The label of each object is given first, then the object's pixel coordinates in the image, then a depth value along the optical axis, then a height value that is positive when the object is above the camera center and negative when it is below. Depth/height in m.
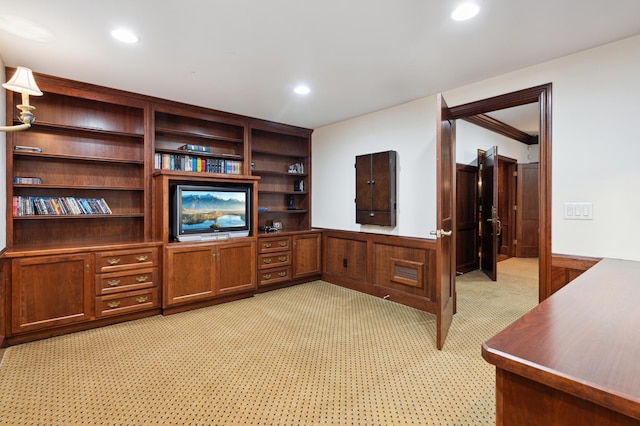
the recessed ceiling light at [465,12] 1.88 +1.25
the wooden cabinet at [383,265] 3.48 -0.67
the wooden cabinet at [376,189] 3.78 +0.31
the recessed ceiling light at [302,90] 3.19 +1.30
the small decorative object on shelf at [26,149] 2.89 +0.61
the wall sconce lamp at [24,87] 1.50 +0.65
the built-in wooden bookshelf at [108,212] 2.77 +0.01
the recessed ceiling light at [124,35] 2.17 +1.27
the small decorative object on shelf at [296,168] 4.99 +0.73
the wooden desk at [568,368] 0.64 -0.35
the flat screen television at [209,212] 3.52 +0.01
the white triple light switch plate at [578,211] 2.39 +0.01
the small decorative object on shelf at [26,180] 2.93 +0.32
